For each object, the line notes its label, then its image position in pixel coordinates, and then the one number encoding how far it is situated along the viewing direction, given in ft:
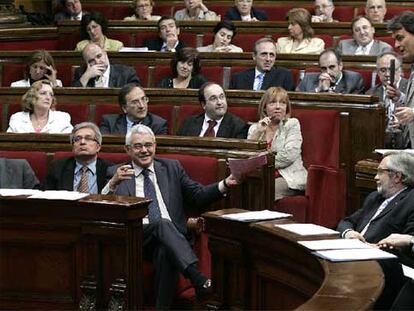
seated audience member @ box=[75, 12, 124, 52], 40.19
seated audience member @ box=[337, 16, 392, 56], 36.76
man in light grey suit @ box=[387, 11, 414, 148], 23.04
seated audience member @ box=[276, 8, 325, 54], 37.86
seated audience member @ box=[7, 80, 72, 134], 31.09
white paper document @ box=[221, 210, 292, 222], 20.61
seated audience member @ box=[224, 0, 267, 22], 42.80
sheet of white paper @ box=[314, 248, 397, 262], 16.43
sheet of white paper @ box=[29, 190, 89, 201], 22.49
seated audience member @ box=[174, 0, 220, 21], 43.45
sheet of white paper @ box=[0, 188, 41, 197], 23.16
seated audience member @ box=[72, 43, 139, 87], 35.68
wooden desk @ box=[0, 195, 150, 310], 21.91
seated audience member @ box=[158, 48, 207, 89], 34.32
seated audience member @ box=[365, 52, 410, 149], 28.96
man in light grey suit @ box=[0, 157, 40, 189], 26.02
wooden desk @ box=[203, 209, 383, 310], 14.89
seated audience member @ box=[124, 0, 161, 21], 43.32
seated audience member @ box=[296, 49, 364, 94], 32.94
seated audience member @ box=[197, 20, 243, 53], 38.09
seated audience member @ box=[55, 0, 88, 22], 44.86
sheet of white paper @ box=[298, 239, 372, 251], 17.49
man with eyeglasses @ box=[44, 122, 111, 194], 25.94
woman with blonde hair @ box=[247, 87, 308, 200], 28.94
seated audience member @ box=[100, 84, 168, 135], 30.25
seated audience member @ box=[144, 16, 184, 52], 38.91
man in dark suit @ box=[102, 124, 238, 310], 23.82
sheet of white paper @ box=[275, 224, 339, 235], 19.06
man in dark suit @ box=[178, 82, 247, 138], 29.91
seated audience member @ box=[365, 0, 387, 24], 39.42
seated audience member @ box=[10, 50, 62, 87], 35.68
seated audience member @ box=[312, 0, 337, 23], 41.86
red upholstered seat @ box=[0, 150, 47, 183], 26.96
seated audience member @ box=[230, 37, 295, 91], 34.22
